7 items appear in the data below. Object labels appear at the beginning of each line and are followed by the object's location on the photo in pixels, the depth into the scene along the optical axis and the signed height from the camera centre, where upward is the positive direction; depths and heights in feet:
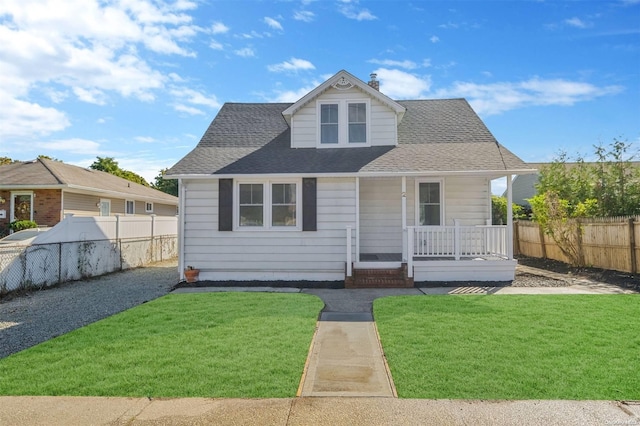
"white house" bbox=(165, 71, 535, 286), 36.04 +2.40
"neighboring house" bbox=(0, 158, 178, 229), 60.18 +5.19
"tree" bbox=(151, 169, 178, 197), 152.76 +15.45
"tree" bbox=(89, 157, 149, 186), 135.33 +20.34
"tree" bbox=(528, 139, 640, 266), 43.55 +2.72
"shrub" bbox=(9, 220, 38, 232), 56.59 -0.26
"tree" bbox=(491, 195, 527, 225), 72.17 +2.48
